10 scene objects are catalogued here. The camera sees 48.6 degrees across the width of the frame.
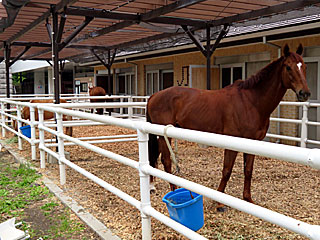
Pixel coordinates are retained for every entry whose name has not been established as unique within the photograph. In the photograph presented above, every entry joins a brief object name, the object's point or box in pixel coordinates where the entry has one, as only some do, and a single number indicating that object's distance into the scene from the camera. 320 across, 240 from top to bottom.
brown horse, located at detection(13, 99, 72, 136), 8.61
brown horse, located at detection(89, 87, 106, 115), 14.96
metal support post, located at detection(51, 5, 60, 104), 6.68
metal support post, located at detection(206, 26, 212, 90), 8.20
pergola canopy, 6.33
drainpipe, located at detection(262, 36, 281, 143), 8.69
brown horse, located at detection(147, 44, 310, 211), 4.03
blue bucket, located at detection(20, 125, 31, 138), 7.33
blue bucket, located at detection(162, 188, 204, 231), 2.53
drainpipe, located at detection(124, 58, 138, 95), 15.69
